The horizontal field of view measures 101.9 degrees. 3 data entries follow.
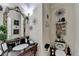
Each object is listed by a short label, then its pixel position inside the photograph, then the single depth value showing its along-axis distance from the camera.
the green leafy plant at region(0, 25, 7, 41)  0.99
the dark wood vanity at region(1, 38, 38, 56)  1.00
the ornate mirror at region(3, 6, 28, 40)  0.99
